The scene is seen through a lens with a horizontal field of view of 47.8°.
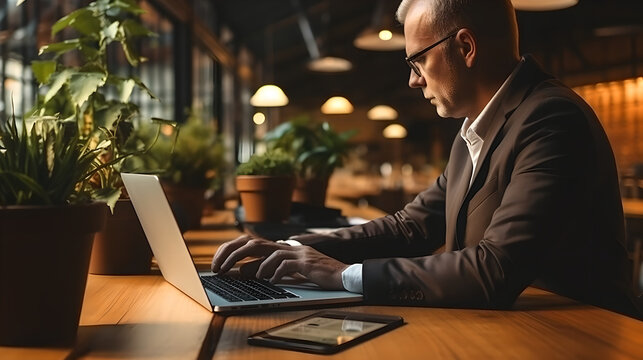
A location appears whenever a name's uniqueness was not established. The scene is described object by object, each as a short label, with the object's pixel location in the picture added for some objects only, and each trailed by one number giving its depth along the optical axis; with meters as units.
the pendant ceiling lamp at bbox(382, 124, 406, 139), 16.50
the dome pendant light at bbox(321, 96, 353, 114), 8.64
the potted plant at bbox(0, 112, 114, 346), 1.02
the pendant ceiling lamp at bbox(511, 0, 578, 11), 2.94
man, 1.43
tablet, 1.05
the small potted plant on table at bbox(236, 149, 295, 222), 2.95
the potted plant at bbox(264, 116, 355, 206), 3.66
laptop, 1.33
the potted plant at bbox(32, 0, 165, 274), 1.79
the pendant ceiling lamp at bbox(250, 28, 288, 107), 6.73
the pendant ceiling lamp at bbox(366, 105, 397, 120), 12.80
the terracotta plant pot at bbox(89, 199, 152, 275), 1.75
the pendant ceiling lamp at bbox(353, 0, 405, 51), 5.53
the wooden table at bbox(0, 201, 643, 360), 1.03
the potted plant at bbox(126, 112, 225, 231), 2.99
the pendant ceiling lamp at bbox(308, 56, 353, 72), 7.82
